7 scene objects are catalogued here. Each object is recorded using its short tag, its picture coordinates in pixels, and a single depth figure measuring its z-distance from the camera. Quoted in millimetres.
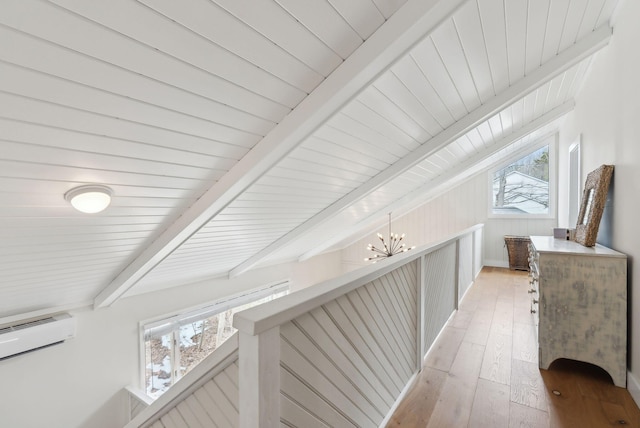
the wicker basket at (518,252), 5410
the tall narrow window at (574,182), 3713
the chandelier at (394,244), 6596
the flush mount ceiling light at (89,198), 1562
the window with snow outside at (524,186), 5680
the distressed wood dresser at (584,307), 1858
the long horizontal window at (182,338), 3670
